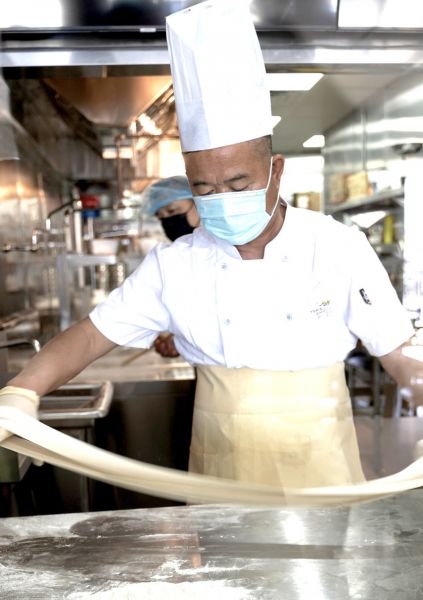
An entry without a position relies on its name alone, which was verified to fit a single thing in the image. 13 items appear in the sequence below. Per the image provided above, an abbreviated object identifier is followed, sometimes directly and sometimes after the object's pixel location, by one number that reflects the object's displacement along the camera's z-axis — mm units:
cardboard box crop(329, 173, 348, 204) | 2607
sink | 1480
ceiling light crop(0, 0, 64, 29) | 1494
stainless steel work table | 756
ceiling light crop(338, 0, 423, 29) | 1537
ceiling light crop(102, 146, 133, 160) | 3962
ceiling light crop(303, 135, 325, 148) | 1949
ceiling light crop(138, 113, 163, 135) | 3363
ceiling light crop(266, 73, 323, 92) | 1765
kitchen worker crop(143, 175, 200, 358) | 2170
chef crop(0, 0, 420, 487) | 1186
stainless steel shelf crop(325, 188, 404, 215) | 2520
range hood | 1488
